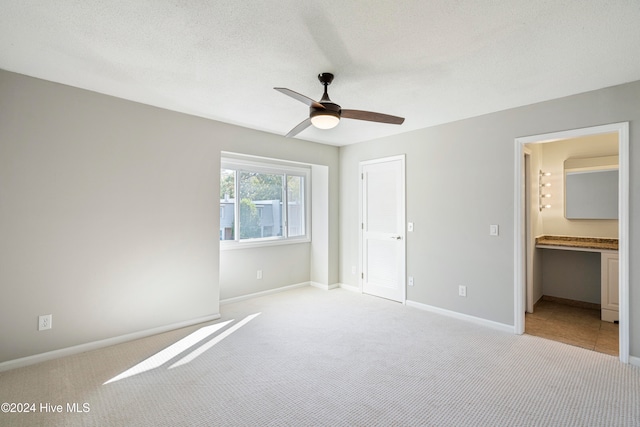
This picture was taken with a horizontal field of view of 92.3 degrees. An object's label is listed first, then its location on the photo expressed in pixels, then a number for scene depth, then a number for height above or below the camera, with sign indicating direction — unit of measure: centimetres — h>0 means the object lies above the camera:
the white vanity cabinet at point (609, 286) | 359 -84
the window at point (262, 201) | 454 +21
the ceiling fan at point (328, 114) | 230 +80
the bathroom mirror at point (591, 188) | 405 +37
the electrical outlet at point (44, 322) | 268 -95
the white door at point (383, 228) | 443 -20
